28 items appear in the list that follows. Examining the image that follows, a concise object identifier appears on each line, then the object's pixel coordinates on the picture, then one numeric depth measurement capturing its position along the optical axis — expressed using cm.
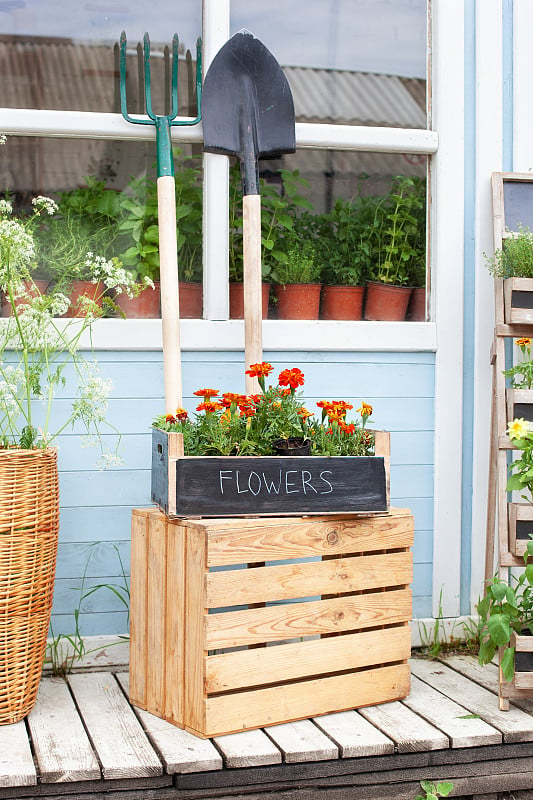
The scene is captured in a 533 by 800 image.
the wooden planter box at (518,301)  281
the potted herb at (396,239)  318
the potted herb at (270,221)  304
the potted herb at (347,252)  314
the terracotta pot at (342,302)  312
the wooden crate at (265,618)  230
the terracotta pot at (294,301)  309
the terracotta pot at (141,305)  297
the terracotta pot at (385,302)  316
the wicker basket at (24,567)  235
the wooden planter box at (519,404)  282
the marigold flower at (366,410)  255
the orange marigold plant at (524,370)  283
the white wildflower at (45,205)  251
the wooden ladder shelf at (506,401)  271
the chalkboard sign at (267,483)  236
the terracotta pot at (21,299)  285
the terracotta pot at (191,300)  301
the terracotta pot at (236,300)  305
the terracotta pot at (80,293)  294
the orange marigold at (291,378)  247
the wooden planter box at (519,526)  271
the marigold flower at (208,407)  246
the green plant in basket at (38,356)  247
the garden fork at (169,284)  277
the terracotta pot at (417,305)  320
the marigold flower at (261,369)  251
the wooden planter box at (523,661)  254
